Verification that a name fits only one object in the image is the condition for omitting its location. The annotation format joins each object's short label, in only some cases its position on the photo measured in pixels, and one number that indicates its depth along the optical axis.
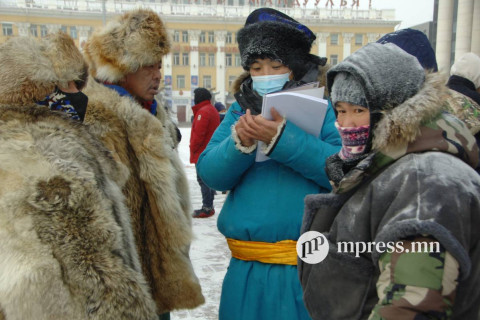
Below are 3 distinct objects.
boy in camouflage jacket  1.04
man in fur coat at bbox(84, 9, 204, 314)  2.01
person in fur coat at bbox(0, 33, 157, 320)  1.24
